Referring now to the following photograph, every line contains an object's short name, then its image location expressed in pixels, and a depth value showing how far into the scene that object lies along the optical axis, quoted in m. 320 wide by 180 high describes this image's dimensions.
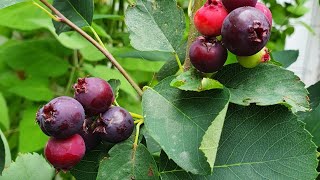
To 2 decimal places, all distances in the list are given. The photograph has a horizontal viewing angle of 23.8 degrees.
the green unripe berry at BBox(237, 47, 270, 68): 0.21
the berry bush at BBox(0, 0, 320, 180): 0.20
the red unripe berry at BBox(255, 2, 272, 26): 0.21
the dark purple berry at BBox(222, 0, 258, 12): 0.21
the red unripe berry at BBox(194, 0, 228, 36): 0.21
